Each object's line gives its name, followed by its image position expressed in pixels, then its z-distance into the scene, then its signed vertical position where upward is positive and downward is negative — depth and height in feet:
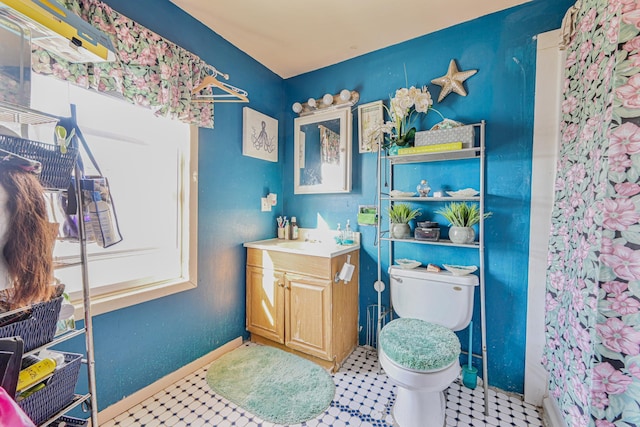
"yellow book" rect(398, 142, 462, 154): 5.12 +1.23
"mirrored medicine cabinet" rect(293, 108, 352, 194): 7.02 +1.56
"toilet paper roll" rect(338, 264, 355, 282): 6.01 -1.51
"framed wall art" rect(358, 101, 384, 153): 6.54 +2.14
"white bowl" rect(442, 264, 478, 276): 5.28 -1.26
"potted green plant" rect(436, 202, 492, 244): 5.16 -0.24
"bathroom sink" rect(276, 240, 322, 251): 6.70 -1.03
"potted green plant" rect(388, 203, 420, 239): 5.83 -0.26
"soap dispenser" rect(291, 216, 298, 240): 7.82 -0.69
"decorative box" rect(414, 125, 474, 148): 5.13 +1.47
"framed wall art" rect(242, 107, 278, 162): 6.95 +2.01
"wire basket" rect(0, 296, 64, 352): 2.52 -1.22
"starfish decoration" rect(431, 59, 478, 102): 5.62 +2.82
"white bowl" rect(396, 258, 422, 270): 5.87 -1.28
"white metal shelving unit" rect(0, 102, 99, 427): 2.64 -0.76
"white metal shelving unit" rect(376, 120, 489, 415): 5.01 +0.21
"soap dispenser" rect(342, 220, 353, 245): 6.99 -0.75
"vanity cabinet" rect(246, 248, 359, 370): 5.91 -2.38
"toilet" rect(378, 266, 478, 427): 4.00 -2.26
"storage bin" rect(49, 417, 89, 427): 3.07 -2.61
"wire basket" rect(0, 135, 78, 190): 2.49 +0.51
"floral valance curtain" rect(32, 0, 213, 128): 3.80 +2.34
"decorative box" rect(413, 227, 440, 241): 5.44 -0.54
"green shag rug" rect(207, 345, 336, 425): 4.79 -3.72
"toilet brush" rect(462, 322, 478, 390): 5.40 -3.46
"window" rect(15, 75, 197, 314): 4.32 +0.27
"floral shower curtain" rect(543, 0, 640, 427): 2.73 -0.28
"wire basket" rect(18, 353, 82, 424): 2.61 -2.02
